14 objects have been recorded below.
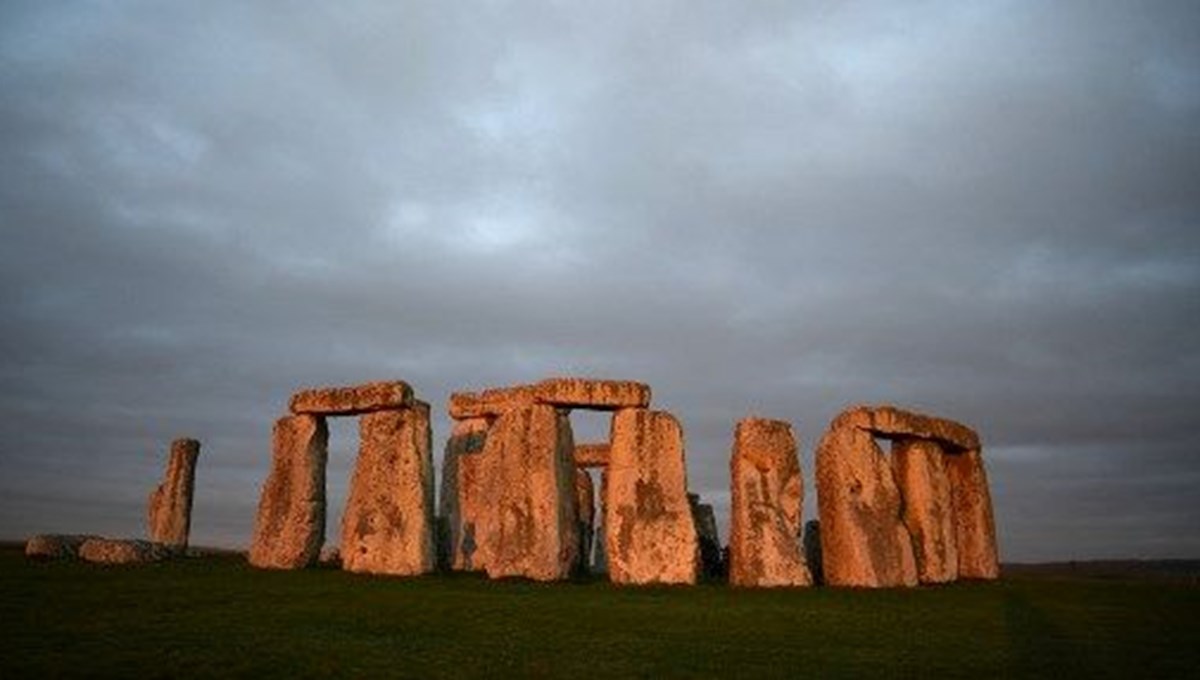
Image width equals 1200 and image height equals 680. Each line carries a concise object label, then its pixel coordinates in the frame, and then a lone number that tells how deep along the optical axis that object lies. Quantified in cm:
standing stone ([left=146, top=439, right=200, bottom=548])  2442
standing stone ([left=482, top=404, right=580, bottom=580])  1709
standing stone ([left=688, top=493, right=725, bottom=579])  2200
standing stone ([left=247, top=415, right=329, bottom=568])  1872
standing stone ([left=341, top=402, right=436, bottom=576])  1766
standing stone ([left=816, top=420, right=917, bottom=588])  1702
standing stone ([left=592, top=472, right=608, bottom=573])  2286
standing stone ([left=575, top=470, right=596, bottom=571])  2330
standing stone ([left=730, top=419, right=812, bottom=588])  1661
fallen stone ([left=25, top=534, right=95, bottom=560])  1898
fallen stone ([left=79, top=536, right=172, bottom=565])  1823
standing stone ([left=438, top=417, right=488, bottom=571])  2134
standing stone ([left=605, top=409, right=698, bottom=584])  1684
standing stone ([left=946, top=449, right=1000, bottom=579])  2080
